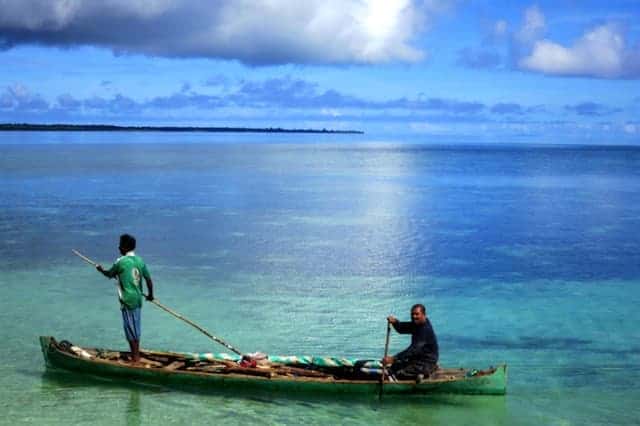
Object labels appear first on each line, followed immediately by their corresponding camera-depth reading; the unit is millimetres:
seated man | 9852
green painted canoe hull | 9922
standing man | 10297
